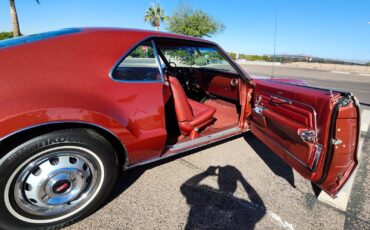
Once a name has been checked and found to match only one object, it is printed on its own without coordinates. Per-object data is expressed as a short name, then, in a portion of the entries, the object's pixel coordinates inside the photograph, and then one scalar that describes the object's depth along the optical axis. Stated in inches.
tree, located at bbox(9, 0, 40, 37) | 562.6
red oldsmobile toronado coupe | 59.1
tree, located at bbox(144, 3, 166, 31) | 1486.2
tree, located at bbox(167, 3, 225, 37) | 955.3
